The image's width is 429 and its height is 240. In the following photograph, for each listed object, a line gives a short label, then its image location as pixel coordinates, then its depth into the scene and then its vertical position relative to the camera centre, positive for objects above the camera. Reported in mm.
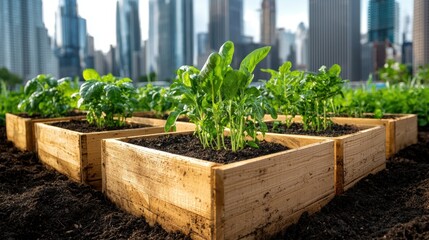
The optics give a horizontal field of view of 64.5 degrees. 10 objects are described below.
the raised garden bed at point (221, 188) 1165 -395
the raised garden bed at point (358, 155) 1783 -394
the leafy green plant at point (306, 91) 2215 -18
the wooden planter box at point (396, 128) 2736 -354
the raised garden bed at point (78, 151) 2031 -380
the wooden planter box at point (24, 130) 2986 -354
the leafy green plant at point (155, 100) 3275 -105
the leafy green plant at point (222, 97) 1419 -34
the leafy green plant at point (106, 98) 2295 -51
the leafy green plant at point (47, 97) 3121 -51
